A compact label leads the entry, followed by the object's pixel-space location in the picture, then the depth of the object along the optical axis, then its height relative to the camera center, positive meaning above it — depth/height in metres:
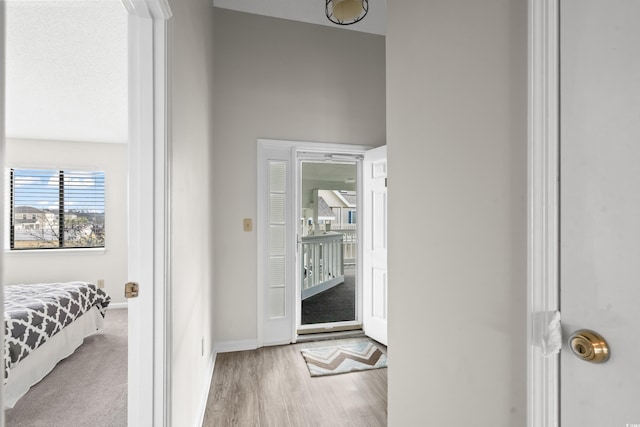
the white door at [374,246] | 3.17 -0.35
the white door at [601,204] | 0.64 +0.02
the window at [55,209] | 4.46 +0.05
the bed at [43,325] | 2.30 -0.99
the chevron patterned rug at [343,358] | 2.62 -1.31
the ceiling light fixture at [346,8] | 2.25 +1.49
